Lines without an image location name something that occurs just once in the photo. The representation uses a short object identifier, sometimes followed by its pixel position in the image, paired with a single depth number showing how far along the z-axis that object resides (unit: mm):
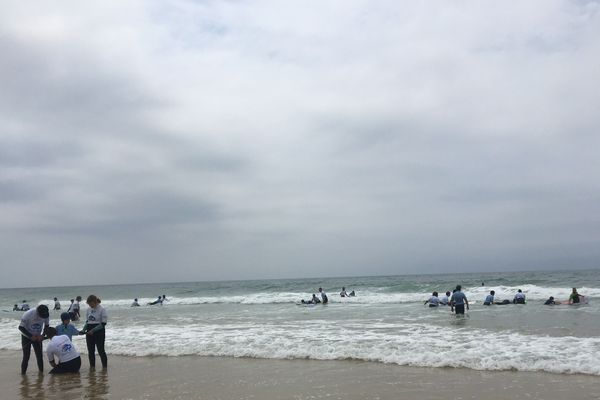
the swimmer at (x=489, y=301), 24312
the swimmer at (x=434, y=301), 22953
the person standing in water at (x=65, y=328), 10469
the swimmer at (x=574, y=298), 22922
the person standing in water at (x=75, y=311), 23231
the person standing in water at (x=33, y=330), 10070
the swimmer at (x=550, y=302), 23250
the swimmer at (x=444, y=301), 23444
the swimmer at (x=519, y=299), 24547
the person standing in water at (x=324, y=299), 29488
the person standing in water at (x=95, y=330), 10141
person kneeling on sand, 9570
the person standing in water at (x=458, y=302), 18719
